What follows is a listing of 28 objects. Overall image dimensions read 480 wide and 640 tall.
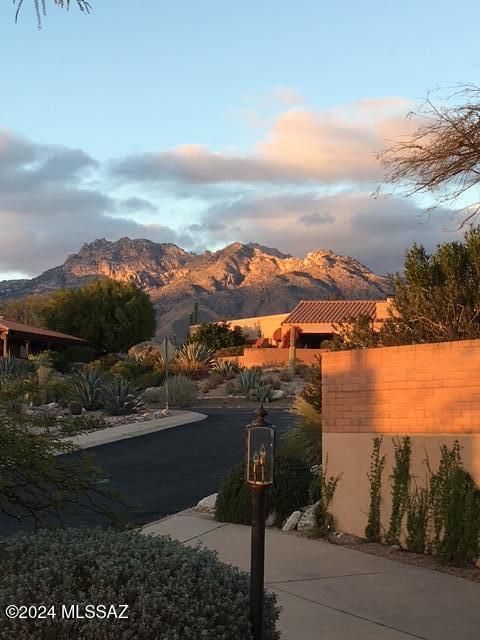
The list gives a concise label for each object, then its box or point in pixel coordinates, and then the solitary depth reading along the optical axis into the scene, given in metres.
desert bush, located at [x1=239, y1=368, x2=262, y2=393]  35.44
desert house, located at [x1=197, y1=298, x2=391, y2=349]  54.06
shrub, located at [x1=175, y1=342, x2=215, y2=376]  40.69
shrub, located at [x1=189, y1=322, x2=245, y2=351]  55.09
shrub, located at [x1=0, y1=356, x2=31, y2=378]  33.04
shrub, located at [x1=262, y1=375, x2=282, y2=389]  35.94
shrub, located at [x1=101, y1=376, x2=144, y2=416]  27.38
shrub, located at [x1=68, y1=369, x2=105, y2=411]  28.81
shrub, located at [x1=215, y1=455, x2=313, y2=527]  10.33
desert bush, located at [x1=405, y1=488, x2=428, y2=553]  8.54
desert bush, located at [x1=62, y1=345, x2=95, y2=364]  51.66
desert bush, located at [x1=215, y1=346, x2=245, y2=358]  48.69
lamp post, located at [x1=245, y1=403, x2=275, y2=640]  4.48
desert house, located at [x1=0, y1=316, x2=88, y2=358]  45.17
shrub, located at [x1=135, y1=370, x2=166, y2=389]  38.19
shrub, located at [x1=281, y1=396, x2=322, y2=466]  11.75
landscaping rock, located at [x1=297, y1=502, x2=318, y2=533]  9.90
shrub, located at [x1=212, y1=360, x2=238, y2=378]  39.25
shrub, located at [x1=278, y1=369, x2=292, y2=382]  38.66
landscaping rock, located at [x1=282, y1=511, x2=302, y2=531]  10.03
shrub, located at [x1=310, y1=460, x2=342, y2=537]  9.75
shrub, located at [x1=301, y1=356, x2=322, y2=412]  12.36
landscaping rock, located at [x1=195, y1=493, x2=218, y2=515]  11.38
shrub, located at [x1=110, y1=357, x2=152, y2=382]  39.38
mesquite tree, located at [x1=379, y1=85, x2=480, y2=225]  10.16
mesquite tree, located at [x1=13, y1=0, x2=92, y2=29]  4.55
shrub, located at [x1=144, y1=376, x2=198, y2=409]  31.66
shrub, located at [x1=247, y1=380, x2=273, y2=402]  33.38
